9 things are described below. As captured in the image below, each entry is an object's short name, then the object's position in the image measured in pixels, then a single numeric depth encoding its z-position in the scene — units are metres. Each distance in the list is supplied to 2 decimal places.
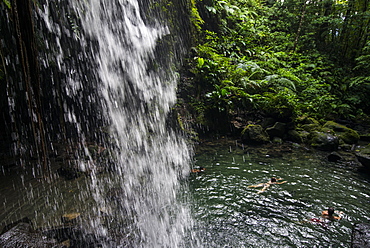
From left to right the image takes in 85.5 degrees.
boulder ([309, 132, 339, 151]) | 7.79
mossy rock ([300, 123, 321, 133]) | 9.06
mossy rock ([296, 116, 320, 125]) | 9.72
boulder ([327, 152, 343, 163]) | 6.71
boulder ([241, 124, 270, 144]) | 8.34
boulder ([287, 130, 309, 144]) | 8.59
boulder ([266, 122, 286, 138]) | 8.77
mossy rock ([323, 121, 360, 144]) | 8.32
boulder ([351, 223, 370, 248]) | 2.76
